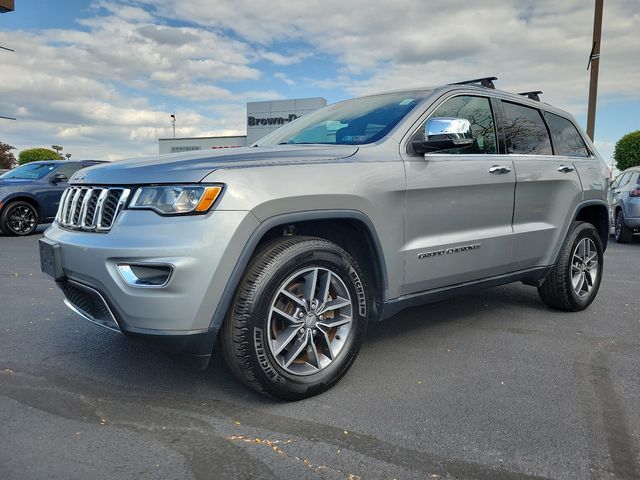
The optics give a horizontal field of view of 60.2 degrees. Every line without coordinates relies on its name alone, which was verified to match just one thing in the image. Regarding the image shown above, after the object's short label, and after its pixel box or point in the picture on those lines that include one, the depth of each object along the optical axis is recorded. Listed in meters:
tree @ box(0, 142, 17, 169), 45.53
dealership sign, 34.08
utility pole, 14.10
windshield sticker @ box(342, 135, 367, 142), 3.54
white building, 33.94
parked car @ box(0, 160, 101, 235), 11.41
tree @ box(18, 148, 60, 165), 34.81
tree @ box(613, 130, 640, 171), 24.14
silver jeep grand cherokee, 2.61
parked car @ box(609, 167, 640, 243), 10.70
